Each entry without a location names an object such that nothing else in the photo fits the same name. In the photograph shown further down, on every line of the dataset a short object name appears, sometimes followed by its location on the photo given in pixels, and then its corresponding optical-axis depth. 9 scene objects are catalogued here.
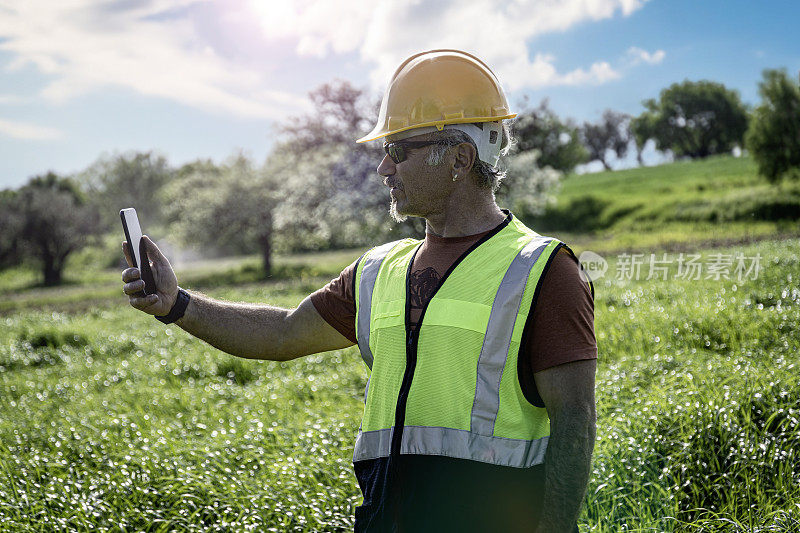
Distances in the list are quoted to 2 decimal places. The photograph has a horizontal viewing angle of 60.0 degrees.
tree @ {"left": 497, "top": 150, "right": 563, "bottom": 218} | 26.23
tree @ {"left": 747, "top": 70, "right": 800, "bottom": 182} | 32.22
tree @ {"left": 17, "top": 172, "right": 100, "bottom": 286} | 38.81
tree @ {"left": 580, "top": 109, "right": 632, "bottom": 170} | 76.38
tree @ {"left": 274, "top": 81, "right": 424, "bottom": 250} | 24.81
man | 1.85
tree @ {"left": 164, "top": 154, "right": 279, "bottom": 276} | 35.91
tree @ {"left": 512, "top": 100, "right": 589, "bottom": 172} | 48.09
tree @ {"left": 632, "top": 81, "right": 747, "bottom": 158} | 58.62
